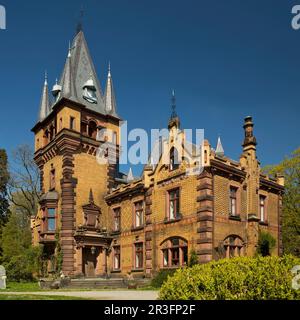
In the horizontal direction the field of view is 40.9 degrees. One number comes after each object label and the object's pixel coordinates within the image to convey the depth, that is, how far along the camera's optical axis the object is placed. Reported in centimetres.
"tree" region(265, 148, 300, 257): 3788
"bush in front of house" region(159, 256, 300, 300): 840
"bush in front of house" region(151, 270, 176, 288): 2358
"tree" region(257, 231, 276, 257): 2586
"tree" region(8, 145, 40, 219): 4738
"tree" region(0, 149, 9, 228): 4269
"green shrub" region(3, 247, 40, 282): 3316
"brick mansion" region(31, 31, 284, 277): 2431
